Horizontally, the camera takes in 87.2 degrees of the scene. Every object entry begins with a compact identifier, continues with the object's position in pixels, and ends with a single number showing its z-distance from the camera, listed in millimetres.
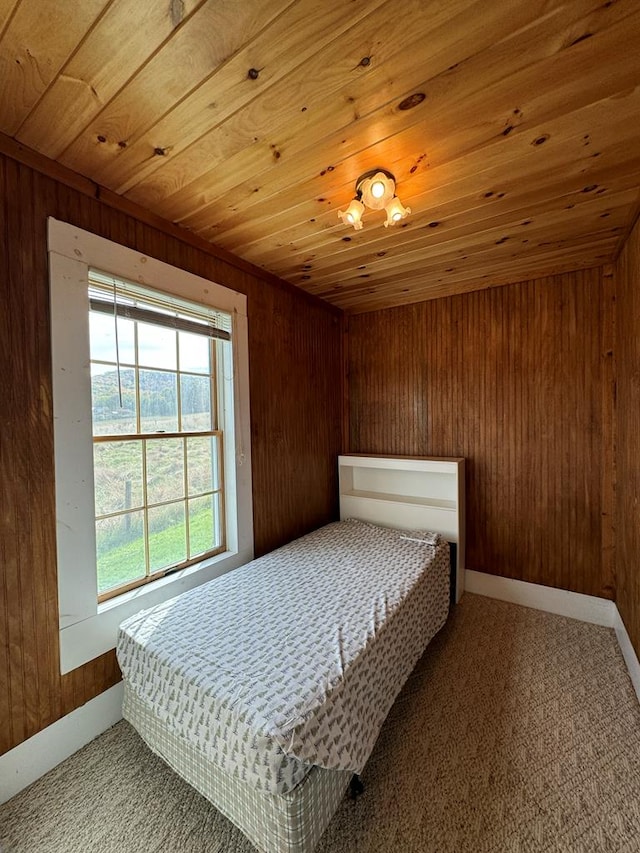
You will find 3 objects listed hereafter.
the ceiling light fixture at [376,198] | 1396
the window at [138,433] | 1450
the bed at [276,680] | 1024
